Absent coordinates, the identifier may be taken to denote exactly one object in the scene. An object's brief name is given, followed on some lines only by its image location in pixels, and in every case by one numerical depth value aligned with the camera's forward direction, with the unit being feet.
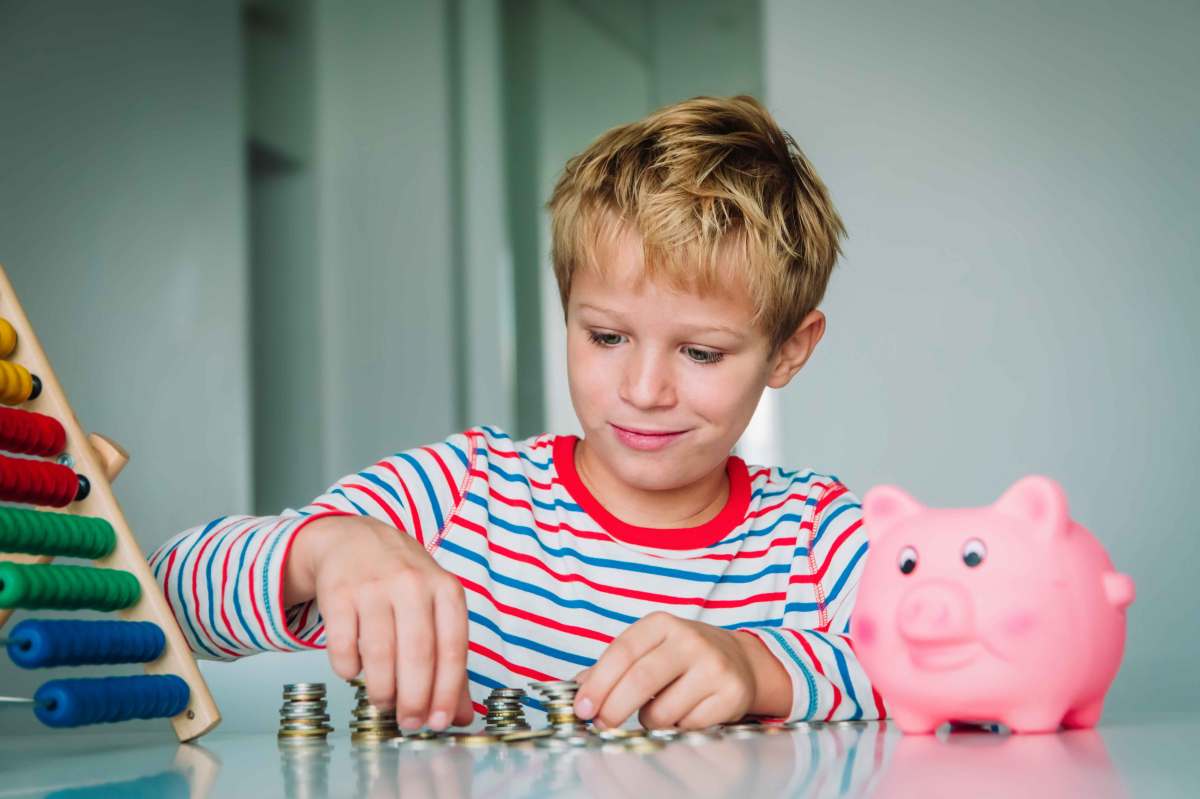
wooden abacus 3.15
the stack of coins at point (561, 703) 2.71
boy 4.04
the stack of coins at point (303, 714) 2.97
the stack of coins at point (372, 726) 2.80
